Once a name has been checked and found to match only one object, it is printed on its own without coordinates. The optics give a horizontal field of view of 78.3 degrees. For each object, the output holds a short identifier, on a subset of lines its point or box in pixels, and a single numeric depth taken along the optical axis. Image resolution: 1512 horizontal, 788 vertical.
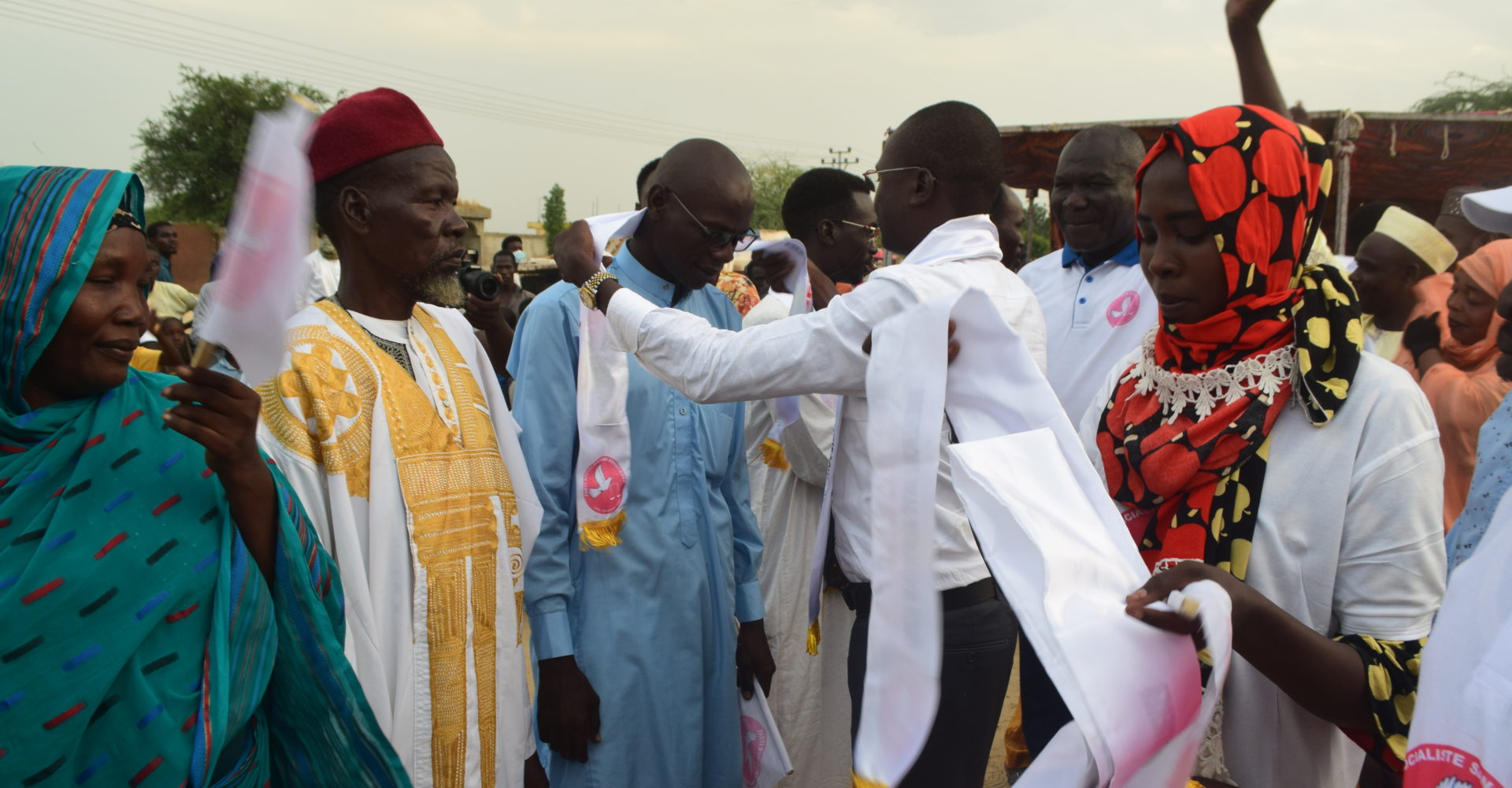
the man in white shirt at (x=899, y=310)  2.13
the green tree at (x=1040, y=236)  28.42
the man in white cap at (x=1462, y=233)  5.66
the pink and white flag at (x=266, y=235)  1.24
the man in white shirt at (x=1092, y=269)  3.71
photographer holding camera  2.65
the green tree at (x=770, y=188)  55.22
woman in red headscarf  1.63
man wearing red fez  1.93
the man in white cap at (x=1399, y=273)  4.70
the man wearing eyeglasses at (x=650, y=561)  2.57
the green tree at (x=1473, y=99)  35.75
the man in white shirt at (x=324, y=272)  6.11
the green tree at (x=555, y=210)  57.31
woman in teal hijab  1.44
